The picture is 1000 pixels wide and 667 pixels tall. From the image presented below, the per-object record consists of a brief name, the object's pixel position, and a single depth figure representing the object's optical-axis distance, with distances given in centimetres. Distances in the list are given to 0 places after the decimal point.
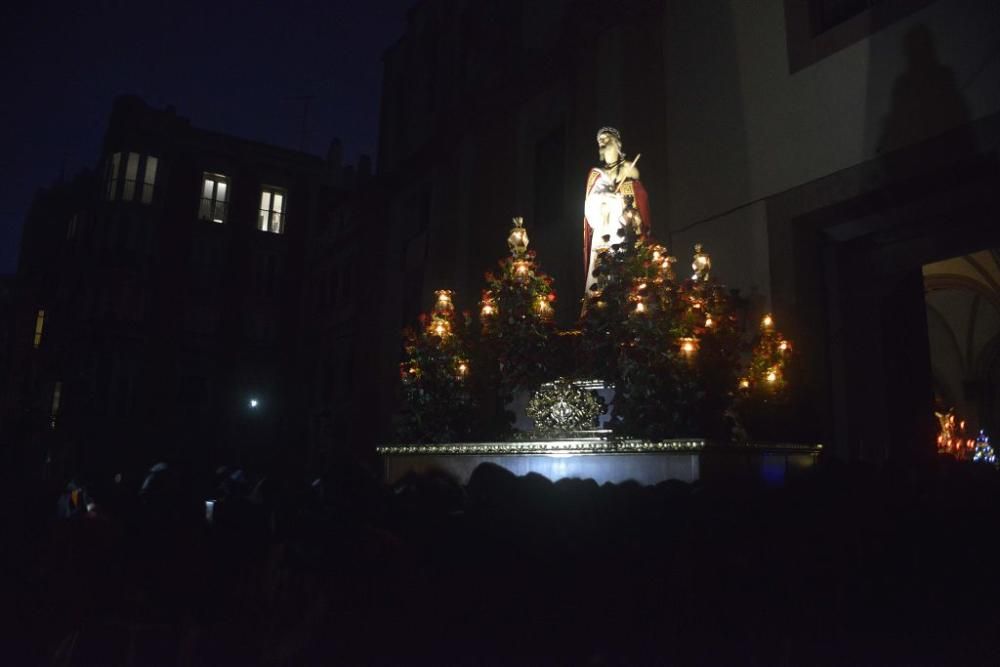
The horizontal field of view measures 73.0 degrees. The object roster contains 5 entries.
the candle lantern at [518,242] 926
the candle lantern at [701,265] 884
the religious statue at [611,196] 931
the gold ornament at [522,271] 891
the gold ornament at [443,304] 990
